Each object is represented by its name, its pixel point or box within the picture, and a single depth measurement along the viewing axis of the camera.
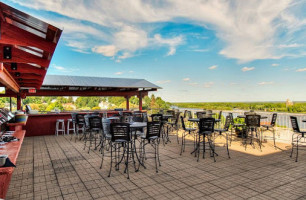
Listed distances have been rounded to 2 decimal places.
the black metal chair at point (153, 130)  4.16
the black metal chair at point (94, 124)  6.00
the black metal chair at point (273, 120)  6.30
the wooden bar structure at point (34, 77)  2.39
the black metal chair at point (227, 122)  5.56
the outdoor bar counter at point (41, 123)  8.89
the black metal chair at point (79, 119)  7.71
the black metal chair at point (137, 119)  5.94
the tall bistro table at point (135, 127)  4.14
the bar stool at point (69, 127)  9.07
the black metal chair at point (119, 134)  3.91
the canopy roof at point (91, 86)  10.94
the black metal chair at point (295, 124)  4.86
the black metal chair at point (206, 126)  4.90
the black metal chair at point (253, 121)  5.87
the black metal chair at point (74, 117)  8.06
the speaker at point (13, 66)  4.51
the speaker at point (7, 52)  3.15
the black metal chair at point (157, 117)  7.20
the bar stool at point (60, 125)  9.04
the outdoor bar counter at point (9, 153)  2.39
